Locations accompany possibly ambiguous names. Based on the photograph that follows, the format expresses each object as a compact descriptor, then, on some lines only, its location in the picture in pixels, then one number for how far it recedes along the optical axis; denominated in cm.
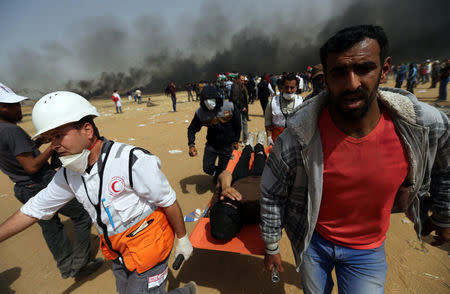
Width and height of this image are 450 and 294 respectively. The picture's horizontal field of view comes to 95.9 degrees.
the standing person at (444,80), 900
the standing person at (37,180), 208
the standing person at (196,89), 2030
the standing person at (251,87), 1556
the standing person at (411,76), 1139
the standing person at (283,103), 362
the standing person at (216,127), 381
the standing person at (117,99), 1612
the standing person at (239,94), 820
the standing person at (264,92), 963
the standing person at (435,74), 1315
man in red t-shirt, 116
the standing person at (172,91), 1406
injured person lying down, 221
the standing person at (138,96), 2302
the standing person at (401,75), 1330
